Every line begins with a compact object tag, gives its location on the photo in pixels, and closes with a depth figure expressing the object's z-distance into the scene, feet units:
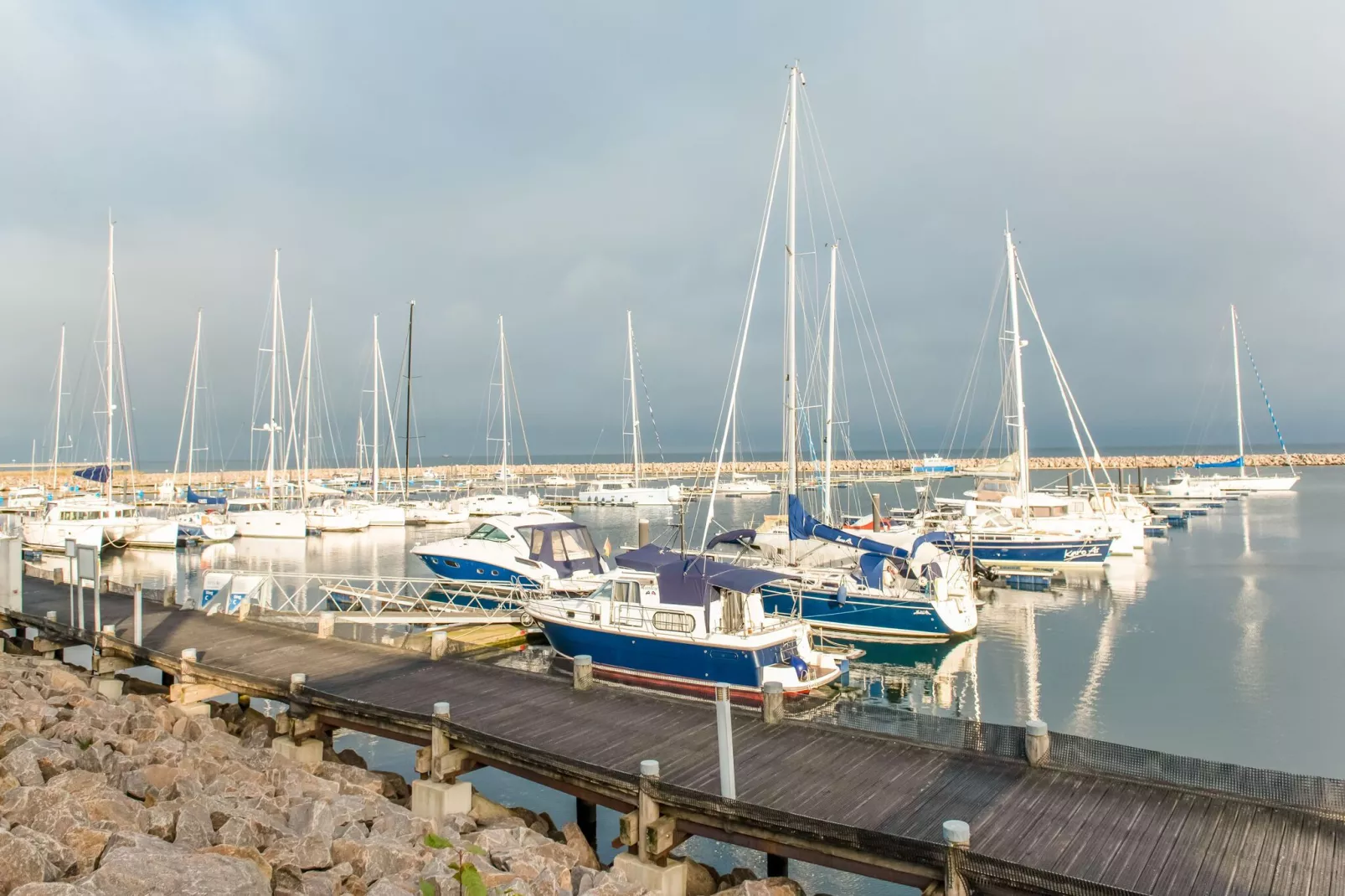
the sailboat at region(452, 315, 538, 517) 202.08
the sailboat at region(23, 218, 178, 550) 141.08
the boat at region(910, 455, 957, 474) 295.69
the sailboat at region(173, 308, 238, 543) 165.37
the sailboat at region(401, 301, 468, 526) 207.21
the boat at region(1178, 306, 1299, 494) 277.03
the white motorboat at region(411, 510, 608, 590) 86.02
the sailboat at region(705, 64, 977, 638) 80.38
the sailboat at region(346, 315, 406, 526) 195.00
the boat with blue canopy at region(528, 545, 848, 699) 55.98
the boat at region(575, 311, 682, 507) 237.04
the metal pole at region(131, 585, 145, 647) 55.42
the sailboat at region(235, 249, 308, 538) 171.53
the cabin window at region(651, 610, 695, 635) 57.06
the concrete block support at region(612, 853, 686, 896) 30.50
